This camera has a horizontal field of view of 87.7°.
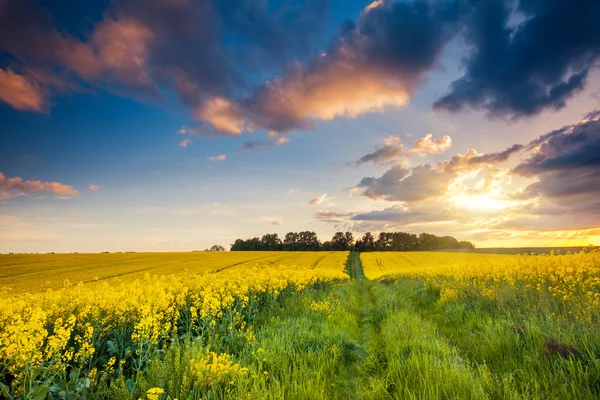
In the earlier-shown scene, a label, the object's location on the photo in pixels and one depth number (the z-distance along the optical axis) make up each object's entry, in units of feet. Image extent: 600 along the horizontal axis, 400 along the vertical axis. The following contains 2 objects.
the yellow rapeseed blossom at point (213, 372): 13.42
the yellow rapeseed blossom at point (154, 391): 10.01
